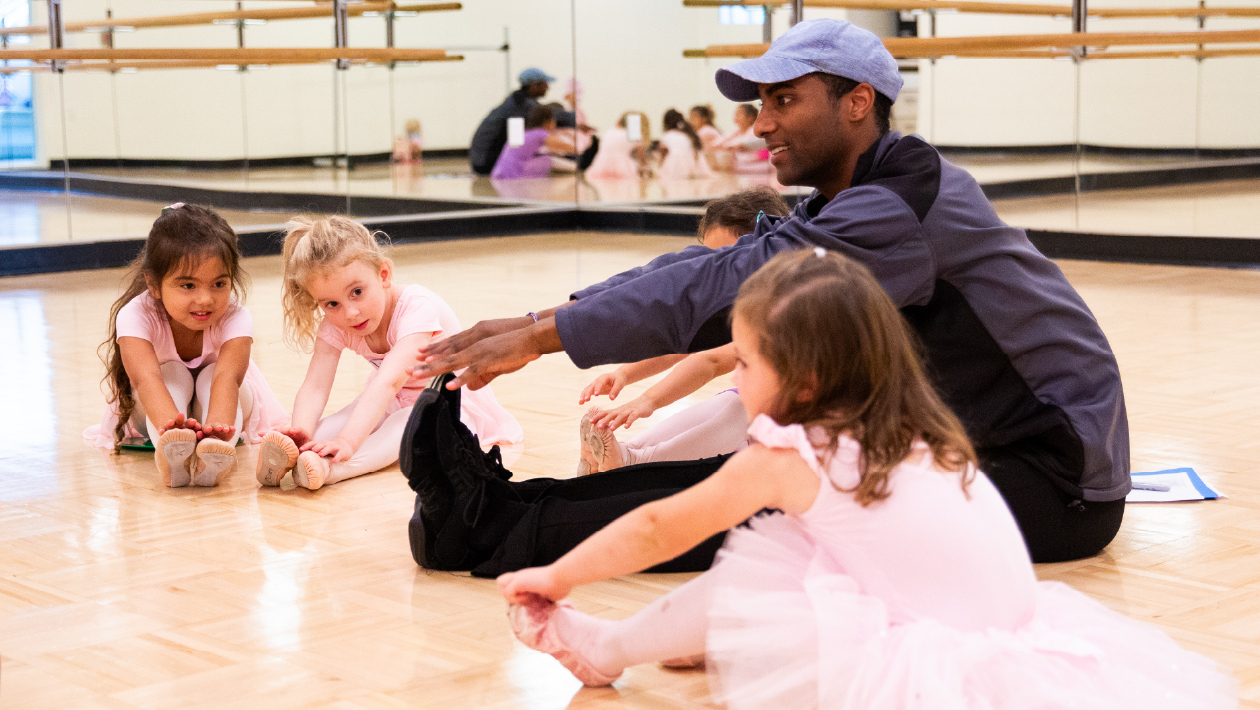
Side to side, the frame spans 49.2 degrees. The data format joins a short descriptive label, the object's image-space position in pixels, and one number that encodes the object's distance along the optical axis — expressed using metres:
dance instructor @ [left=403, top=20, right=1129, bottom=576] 1.67
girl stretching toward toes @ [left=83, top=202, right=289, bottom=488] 2.60
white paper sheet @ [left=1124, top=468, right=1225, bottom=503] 2.25
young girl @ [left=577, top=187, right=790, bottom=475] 2.24
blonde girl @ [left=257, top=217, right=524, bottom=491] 2.46
